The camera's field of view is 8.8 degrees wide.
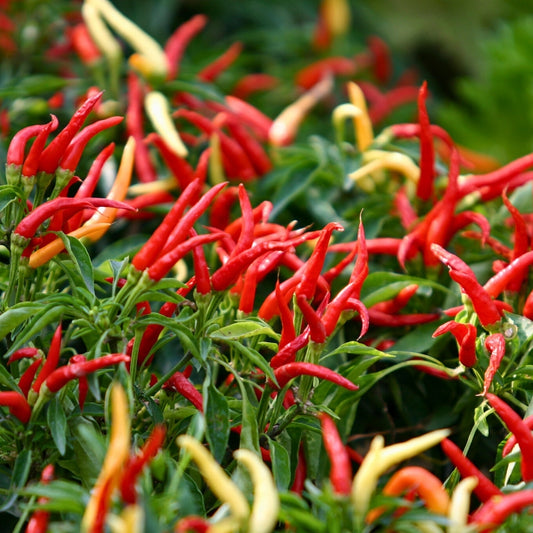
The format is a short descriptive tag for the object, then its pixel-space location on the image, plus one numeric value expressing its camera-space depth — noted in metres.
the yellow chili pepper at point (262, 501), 1.64
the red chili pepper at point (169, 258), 1.73
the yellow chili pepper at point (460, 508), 1.66
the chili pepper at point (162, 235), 1.74
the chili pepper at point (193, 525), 1.65
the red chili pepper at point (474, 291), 1.76
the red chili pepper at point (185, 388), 1.75
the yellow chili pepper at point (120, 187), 1.79
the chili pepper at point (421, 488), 1.68
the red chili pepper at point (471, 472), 1.72
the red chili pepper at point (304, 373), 1.73
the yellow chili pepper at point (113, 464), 1.65
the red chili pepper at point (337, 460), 1.68
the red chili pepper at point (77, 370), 1.70
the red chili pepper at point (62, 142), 1.76
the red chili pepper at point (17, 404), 1.71
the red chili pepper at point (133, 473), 1.66
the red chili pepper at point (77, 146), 1.77
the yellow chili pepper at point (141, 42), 2.05
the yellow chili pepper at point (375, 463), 1.66
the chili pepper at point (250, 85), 2.35
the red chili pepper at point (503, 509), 1.67
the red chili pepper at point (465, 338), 1.76
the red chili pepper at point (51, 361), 1.73
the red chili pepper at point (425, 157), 1.88
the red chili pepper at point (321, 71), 2.53
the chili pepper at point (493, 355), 1.75
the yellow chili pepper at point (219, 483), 1.65
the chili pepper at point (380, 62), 2.77
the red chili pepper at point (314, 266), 1.75
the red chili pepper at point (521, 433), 1.71
